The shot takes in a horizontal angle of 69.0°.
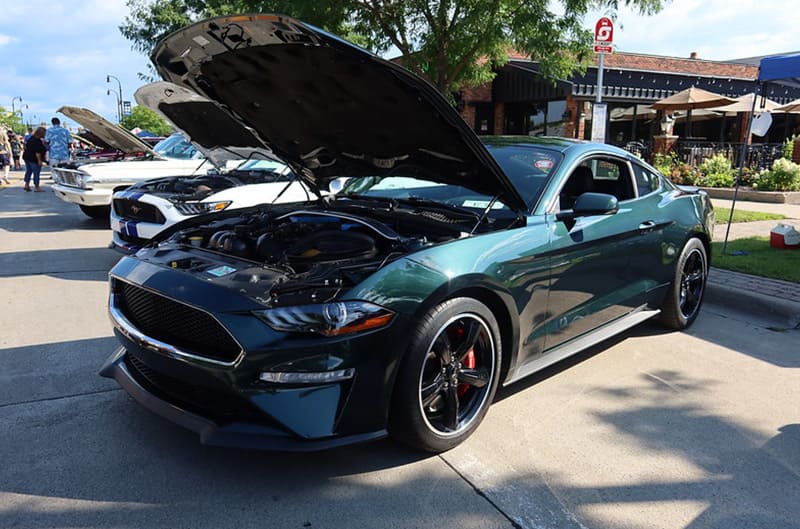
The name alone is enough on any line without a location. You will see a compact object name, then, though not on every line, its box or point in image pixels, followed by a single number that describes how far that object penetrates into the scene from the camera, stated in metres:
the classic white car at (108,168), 9.55
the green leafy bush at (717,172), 14.26
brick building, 19.92
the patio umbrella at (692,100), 16.41
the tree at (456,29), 9.38
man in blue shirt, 15.62
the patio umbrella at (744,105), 18.14
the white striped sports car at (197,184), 5.25
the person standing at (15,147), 30.84
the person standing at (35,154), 15.32
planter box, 12.29
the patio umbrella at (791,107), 15.62
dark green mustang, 2.49
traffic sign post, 9.70
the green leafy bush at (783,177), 12.74
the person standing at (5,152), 21.27
